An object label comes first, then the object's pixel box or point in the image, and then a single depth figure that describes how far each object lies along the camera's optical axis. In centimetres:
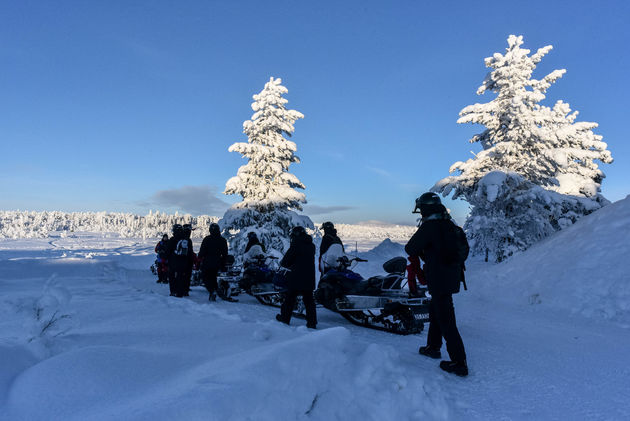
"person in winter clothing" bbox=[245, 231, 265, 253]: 1099
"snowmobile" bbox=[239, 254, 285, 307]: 970
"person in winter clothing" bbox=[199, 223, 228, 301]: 990
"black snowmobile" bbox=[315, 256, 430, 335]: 618
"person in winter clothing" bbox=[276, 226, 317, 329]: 671
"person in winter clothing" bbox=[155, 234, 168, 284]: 1560
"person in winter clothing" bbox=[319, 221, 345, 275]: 800
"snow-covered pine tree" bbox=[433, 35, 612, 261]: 1448
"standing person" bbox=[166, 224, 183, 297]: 1056
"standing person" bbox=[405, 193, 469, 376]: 404
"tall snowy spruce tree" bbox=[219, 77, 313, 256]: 1894
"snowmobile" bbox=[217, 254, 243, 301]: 1038
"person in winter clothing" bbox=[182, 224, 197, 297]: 1071
